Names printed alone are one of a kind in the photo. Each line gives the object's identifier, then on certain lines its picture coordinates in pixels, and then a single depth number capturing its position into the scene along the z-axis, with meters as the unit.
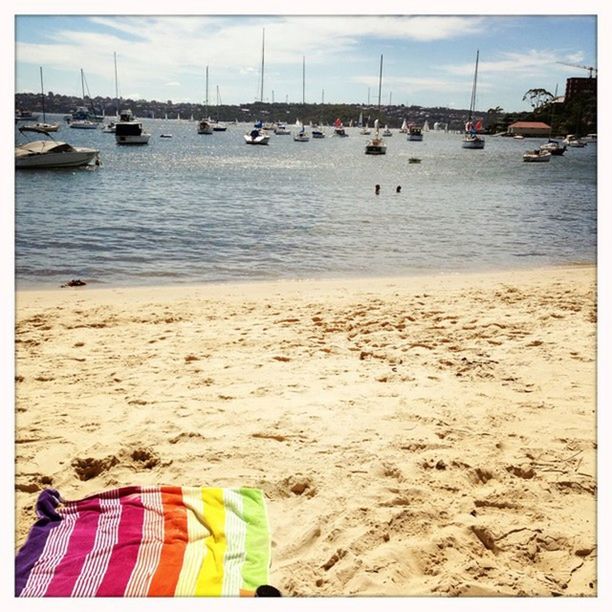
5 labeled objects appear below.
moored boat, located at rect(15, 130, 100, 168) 19.82
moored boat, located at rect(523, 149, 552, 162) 40.81
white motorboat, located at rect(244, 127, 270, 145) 63.47
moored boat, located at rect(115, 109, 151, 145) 44.81
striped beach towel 2.52
